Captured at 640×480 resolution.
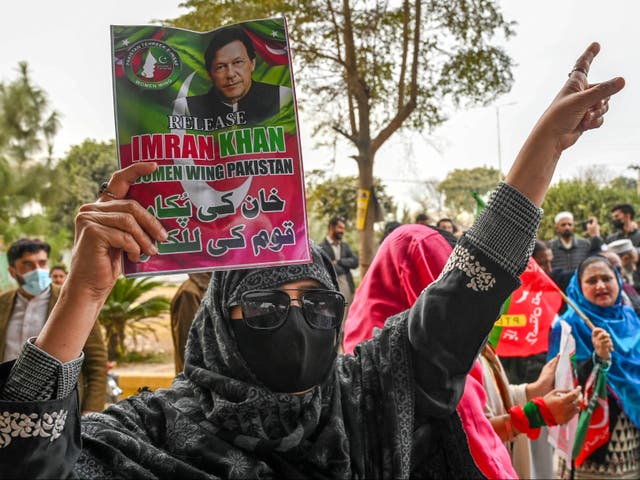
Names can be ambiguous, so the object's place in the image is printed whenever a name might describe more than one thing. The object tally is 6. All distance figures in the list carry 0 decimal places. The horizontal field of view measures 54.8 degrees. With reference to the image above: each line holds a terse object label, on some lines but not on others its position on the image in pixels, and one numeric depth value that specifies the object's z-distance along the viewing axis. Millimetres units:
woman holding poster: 1113
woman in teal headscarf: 3654
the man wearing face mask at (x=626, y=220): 6879
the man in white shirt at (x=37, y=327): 3354
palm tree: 7483
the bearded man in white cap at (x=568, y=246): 6492
